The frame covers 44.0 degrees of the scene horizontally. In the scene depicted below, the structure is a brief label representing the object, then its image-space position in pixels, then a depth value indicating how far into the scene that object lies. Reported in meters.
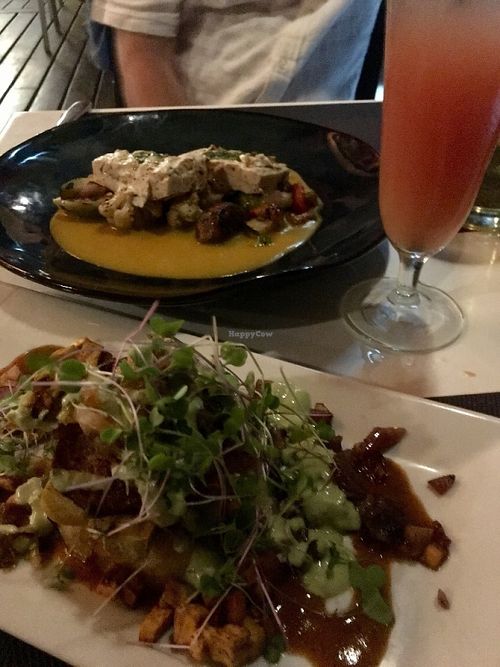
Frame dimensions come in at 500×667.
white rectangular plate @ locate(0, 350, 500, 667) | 0.20
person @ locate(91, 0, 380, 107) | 0.63
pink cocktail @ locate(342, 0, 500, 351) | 0.29
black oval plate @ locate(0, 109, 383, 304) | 0.34
